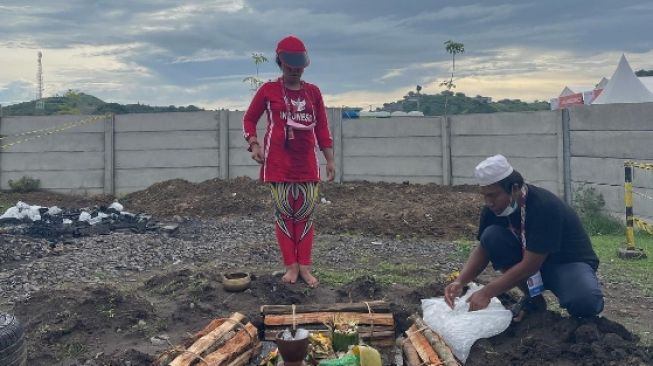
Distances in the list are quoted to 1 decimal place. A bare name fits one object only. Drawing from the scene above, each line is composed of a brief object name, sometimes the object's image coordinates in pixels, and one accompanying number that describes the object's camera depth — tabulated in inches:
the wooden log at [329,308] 178.4
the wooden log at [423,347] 151.3
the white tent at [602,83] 1073.9
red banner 890.7
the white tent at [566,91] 1170.0
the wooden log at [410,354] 154.6
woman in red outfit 220.2
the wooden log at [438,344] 152.5
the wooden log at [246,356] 154.3
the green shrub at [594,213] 410.3
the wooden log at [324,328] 172.1
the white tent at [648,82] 746.8
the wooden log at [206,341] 143.8
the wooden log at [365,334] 170.2
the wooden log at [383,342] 172.4
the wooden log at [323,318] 173.8
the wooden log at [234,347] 147.9
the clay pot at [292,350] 139.0
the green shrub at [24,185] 611.2
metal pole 321.5
